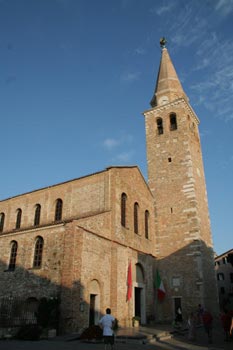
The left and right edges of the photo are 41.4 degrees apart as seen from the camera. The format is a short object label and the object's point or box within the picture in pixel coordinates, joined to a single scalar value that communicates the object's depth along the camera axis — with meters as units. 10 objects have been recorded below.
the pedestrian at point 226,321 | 12.21
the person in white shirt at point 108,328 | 9.35
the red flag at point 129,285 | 18.02
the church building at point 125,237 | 16.03
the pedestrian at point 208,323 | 12.40
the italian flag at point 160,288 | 21.20
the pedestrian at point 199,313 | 18.67
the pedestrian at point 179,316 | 19.44
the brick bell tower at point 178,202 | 20.83
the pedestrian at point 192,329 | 13.02
